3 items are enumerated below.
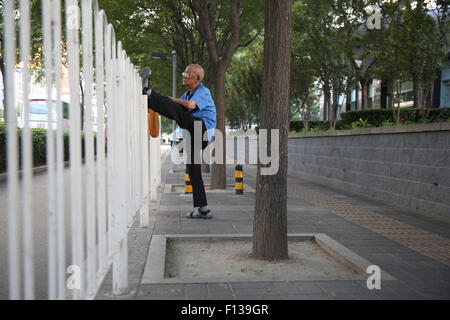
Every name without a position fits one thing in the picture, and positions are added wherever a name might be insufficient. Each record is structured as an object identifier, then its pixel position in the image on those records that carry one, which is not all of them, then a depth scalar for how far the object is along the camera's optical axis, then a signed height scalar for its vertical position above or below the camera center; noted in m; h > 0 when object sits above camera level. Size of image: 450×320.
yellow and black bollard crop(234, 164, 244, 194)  9.77 -0.92
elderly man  4.87 +0.32
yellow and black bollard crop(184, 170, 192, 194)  9.49 -0.96
